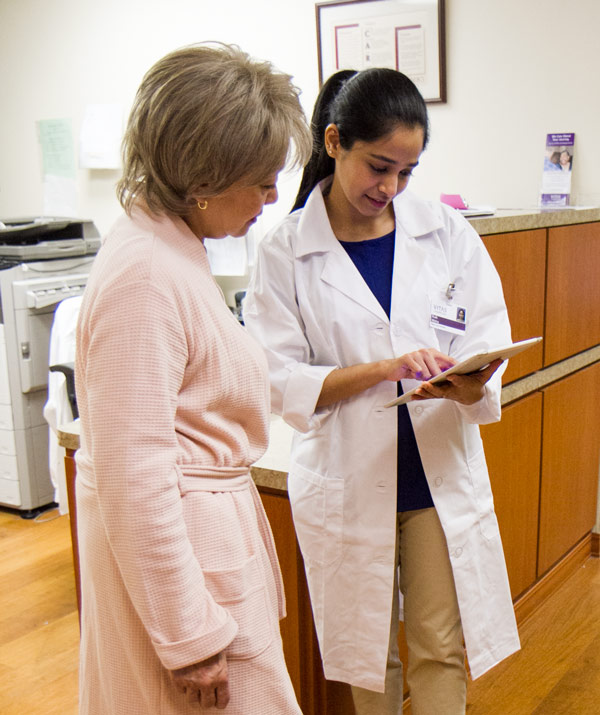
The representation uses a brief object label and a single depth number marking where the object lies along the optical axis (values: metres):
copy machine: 3.45
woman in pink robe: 0.85
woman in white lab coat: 1.48
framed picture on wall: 2.95
